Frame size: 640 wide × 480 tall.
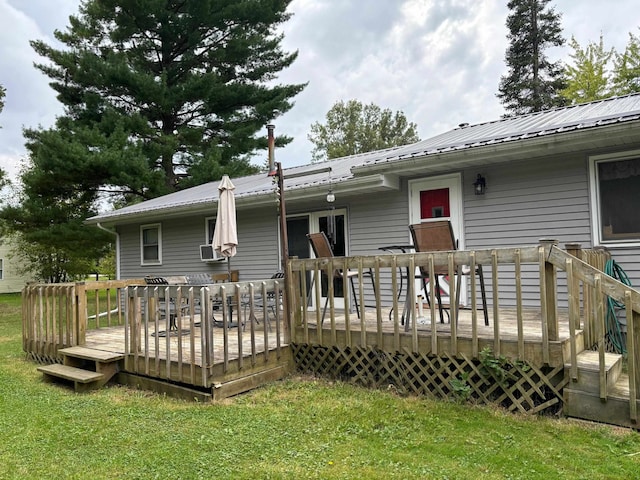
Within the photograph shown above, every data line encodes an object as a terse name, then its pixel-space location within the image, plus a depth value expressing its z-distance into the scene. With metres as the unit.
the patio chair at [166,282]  6.21
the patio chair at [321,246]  4.84
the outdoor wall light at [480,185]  5.94
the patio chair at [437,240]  4.06
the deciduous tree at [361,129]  32.94
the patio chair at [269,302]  6.63
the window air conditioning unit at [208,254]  9.54
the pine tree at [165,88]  14.03
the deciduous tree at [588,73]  18.83
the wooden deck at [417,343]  3.20
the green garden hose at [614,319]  4.49
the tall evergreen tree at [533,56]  20.89
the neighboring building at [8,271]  27.42
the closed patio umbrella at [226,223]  5.72
